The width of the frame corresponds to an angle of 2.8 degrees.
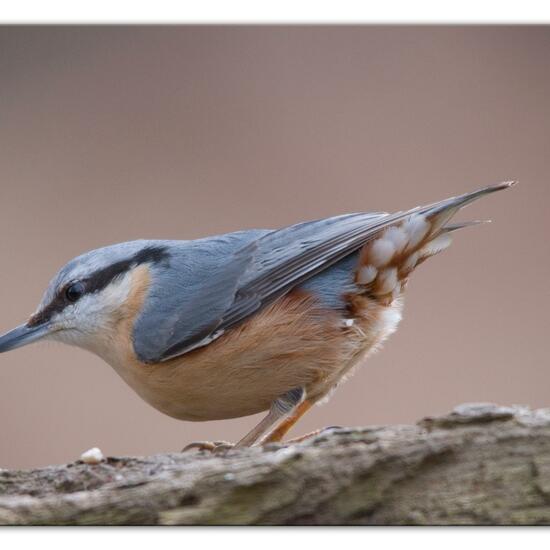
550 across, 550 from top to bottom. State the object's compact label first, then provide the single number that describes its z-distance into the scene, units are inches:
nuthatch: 112.7
